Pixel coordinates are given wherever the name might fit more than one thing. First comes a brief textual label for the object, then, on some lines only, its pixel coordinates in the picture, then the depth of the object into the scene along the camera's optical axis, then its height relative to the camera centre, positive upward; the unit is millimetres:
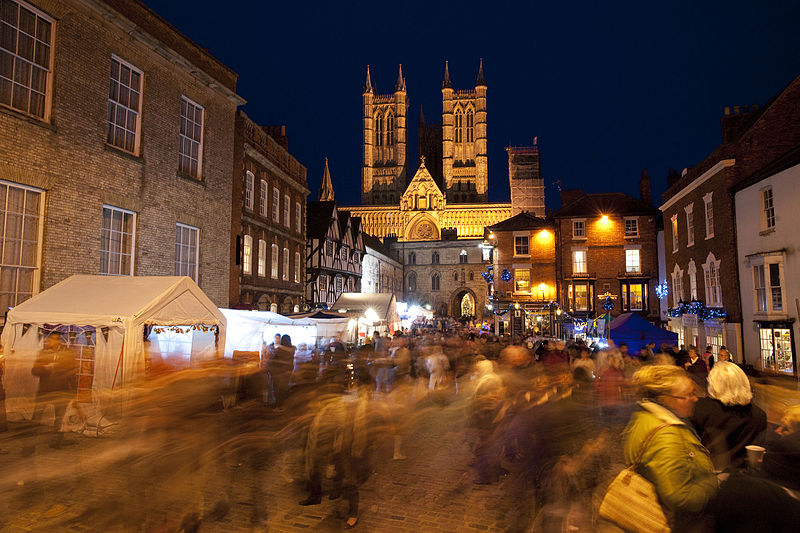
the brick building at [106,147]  10344 +4137
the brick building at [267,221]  18672 +4131
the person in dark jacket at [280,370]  10148 -1182
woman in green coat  2947 -939
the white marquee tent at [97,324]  8961 -224
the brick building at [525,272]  35031 +2889
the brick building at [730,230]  18047 +3393
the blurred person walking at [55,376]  9344 -1251
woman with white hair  4453 -981
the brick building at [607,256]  32625 +3745
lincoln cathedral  78750 +21818
